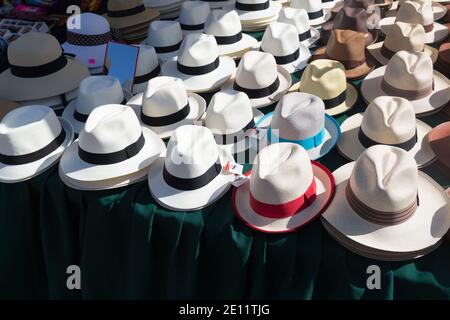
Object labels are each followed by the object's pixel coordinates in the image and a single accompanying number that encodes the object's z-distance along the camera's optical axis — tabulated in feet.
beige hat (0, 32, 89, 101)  8.47
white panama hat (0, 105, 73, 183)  7.11
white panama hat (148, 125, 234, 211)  6.35
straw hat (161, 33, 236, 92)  8.69
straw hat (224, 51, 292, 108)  7.98
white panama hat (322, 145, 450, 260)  5.32
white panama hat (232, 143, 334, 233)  5.73
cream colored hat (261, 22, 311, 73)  8.96
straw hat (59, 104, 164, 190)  6.73
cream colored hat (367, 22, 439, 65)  8.49
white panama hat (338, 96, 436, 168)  6.37
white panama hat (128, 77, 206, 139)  7.50
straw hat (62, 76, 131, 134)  7.91
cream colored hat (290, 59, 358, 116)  7.76
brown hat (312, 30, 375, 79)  8.67
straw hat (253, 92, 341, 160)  6.79
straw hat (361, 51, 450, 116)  7.40
